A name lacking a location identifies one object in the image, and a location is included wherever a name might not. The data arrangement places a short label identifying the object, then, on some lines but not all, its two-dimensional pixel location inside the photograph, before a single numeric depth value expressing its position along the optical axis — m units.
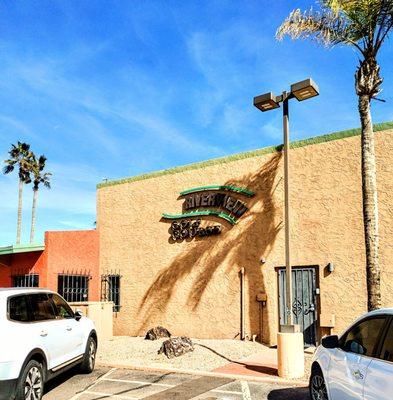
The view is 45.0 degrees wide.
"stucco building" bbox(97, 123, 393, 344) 12.91
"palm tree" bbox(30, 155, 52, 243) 44.88
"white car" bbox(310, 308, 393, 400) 4.62
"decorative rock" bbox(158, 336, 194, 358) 12.20
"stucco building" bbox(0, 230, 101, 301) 17.11
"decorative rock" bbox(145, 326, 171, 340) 15.27
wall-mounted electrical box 14.09
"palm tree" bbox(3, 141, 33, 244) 43.19
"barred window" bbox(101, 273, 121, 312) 17.90
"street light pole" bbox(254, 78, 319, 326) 10.04
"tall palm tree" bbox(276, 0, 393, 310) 10.66
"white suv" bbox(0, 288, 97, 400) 6.78
